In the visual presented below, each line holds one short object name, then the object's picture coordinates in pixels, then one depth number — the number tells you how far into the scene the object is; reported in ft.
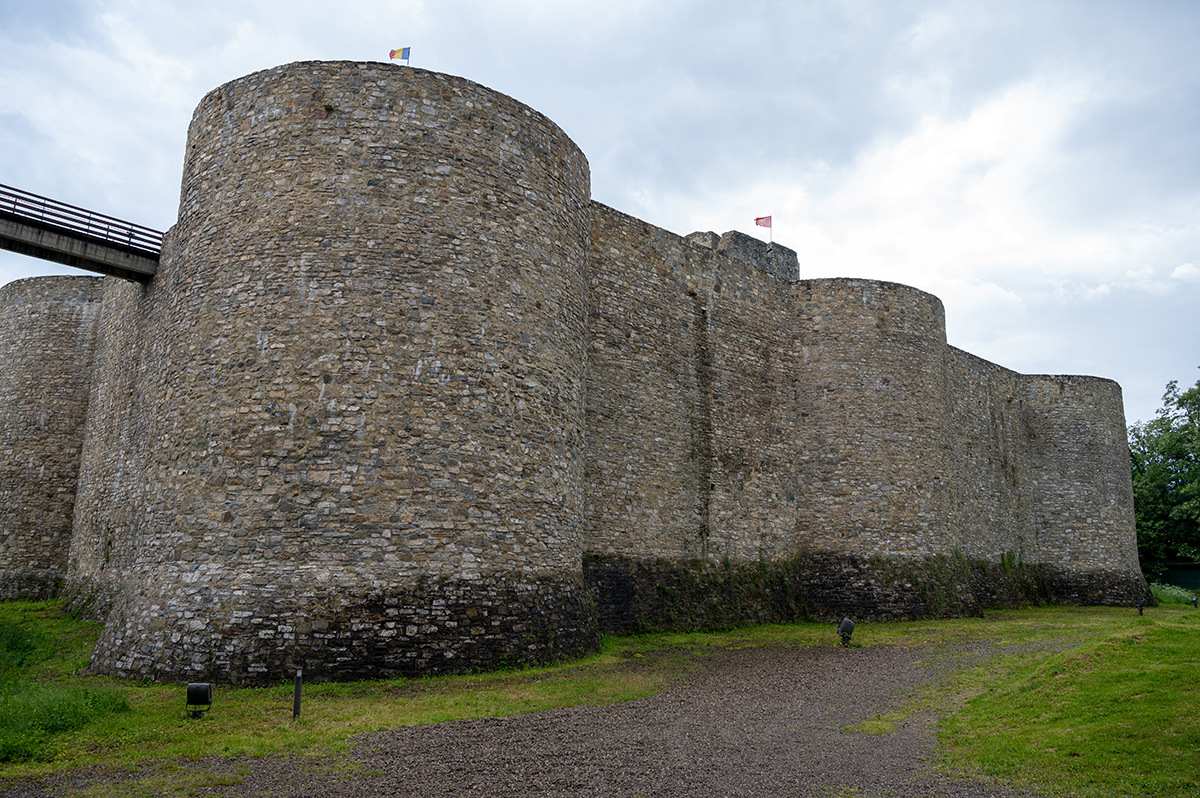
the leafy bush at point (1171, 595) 100.25
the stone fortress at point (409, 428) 37.04
